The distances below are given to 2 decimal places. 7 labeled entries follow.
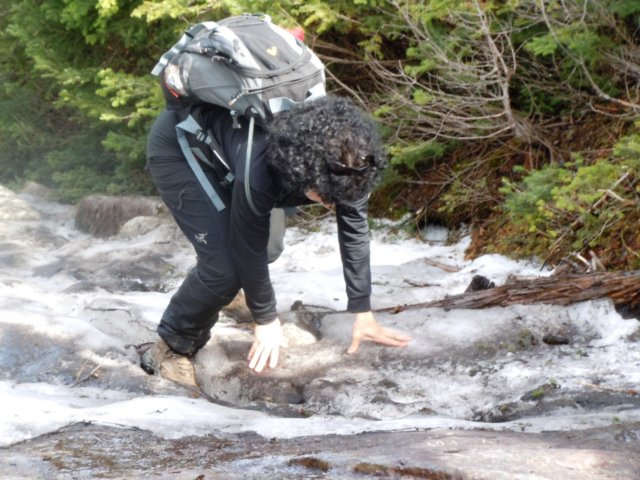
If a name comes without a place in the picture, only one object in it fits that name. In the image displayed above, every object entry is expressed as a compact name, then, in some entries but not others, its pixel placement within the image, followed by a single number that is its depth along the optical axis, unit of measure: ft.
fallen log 13.43
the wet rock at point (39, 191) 35.22
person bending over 9.66
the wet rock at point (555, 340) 13.23
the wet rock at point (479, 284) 16.47
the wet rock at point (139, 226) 27.84
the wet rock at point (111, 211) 28.91
